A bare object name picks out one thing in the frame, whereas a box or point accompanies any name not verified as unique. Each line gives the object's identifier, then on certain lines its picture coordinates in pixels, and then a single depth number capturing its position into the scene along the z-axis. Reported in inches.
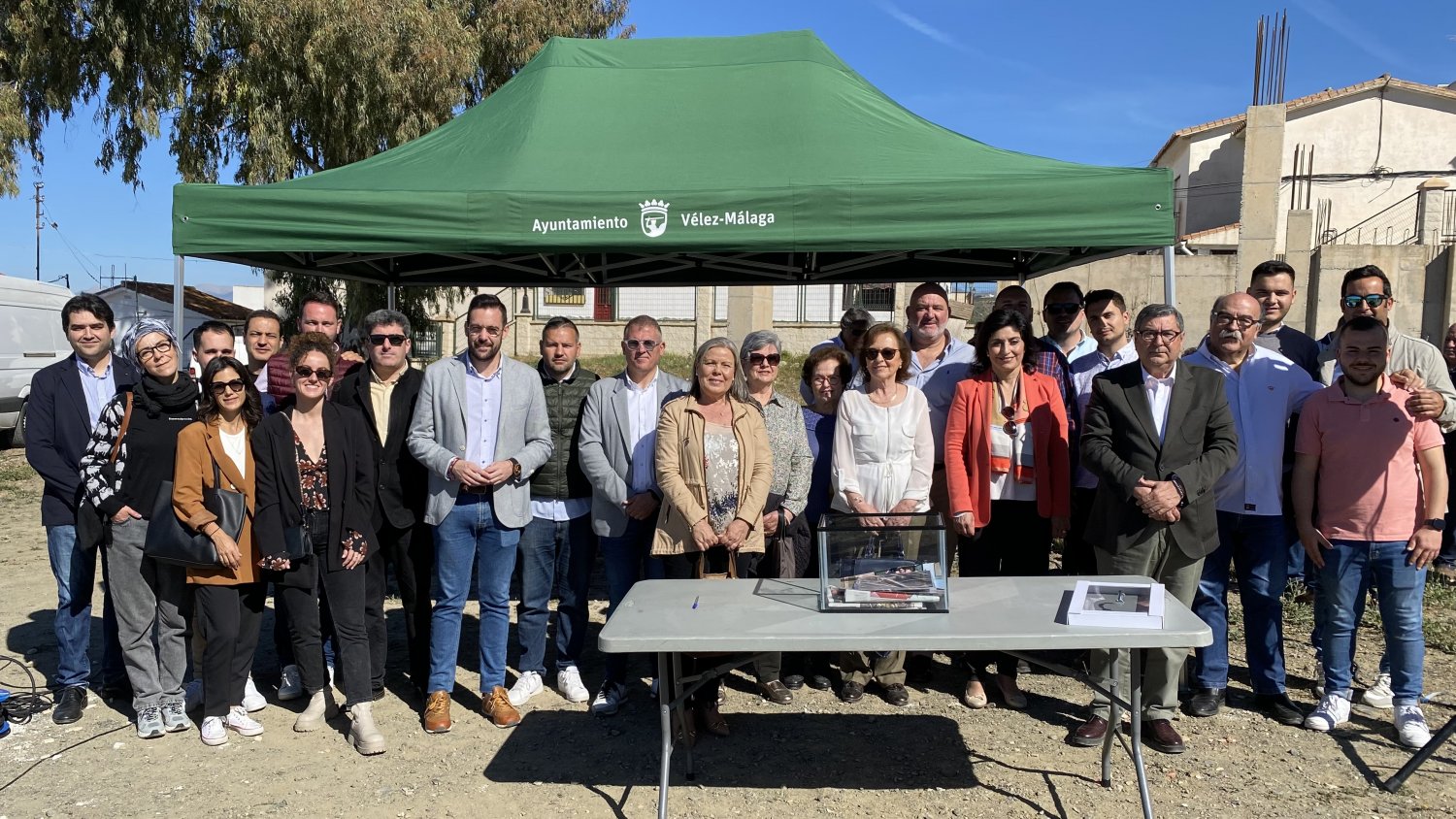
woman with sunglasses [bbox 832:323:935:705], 158.4
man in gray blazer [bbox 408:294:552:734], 156.3
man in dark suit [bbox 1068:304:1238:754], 145.4
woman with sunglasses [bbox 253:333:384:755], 146.3
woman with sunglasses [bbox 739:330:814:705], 161.0
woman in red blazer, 159.6
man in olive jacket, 165.0
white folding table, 113.2
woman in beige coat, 151.7
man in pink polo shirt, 146.8
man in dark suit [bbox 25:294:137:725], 158.7
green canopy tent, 170.2
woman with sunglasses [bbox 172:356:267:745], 143.4
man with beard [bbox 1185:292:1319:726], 156.3
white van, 487.8
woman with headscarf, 149.6
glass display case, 124.6
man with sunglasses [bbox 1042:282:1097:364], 185.3
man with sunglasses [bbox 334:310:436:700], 160.9
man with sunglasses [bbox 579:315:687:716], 160.9
